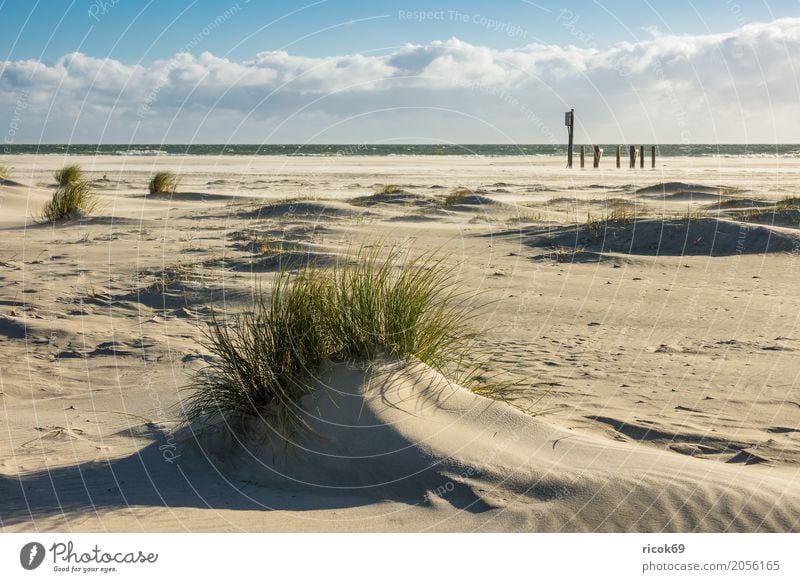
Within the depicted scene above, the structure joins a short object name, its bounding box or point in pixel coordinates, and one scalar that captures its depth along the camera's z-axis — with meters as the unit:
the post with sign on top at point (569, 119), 37.19
